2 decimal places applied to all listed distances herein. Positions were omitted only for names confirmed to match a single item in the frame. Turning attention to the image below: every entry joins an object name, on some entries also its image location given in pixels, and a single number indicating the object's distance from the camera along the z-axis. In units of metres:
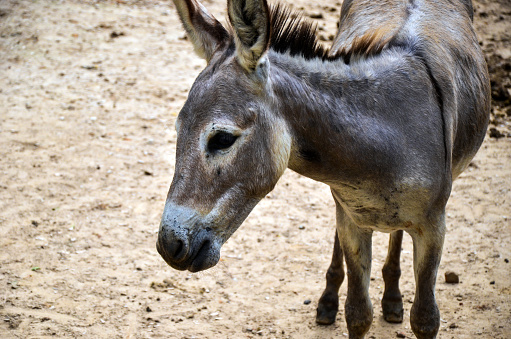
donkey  4.69
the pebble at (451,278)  8.68
